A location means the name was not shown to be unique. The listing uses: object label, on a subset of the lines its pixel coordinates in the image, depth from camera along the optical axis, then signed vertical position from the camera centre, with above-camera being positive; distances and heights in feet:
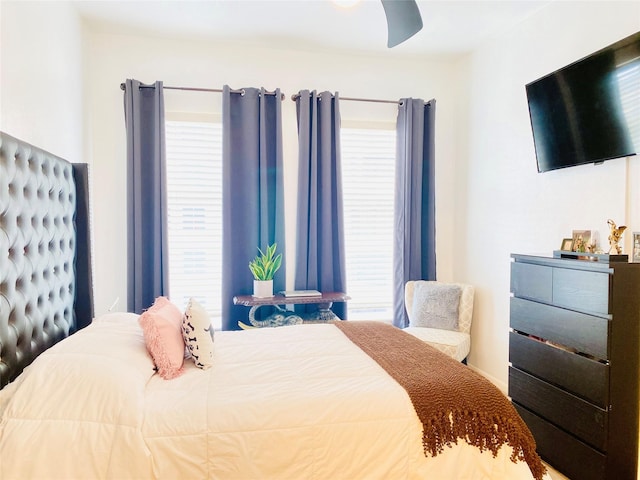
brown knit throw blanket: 5.05 -2.35
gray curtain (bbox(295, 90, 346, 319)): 11.70 +1.14
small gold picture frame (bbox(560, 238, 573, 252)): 8.34 -0.25
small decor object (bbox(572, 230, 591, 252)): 7.99 -0.16
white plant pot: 10.83 -1.53
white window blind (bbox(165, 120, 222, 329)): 11.46 +0.62
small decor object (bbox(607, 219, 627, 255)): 6.76 -0.08
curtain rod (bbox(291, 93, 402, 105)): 11.74 +4.08
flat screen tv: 6.99 +2.44
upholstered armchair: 11.41 -2.27
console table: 10.58 -2.17
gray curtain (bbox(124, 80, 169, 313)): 10.62 +0.98
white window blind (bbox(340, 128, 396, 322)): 12.63 +0.53
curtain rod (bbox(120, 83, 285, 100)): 10.75 +4.01
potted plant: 10.85 -1.11
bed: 4.49 -2.30
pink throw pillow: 5.79 -1.64
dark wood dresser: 6.40 -2.29
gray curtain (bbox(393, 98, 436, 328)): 12.28 +1.03
